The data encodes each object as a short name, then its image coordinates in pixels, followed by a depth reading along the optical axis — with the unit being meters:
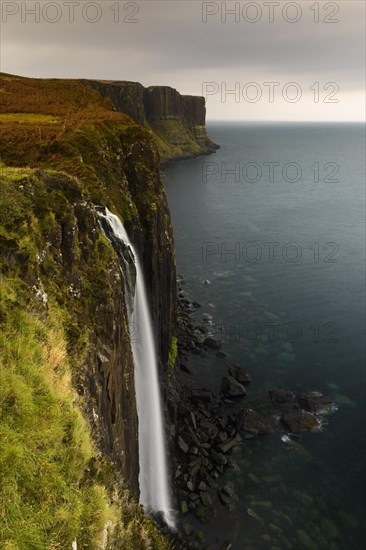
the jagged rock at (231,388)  41.47
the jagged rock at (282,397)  41.34
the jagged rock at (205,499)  30.18
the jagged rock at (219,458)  33.69
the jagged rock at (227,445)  34.84
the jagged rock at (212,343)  49.78
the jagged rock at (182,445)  33.56
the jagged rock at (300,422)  38.22
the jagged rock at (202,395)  40.62
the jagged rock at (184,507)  29.25
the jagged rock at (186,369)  44.59
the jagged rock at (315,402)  40.59
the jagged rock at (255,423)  37.41
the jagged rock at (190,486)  30.62
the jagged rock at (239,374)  43.69
